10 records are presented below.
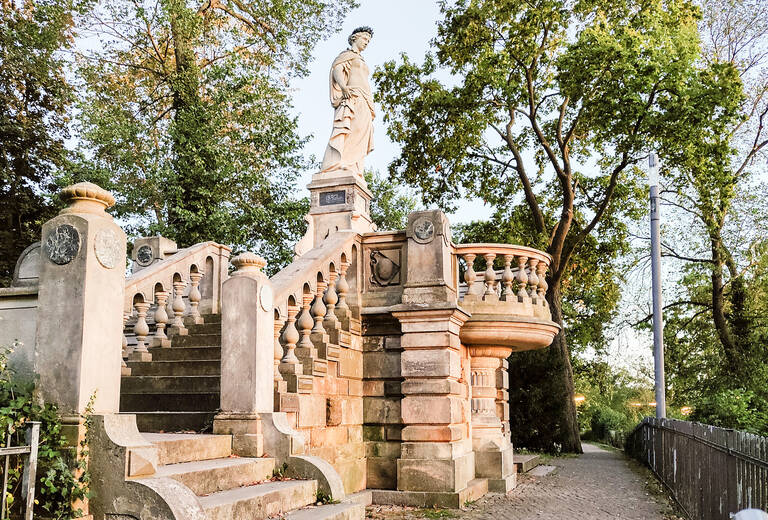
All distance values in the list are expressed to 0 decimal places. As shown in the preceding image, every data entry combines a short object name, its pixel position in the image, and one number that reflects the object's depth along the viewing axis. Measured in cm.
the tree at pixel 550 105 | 2014
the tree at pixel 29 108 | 2053
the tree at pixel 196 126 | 1847
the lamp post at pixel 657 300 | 1536
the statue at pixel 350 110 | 1212
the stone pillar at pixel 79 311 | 486
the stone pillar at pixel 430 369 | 941
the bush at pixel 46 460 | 452
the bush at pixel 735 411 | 1115
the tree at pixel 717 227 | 2031
